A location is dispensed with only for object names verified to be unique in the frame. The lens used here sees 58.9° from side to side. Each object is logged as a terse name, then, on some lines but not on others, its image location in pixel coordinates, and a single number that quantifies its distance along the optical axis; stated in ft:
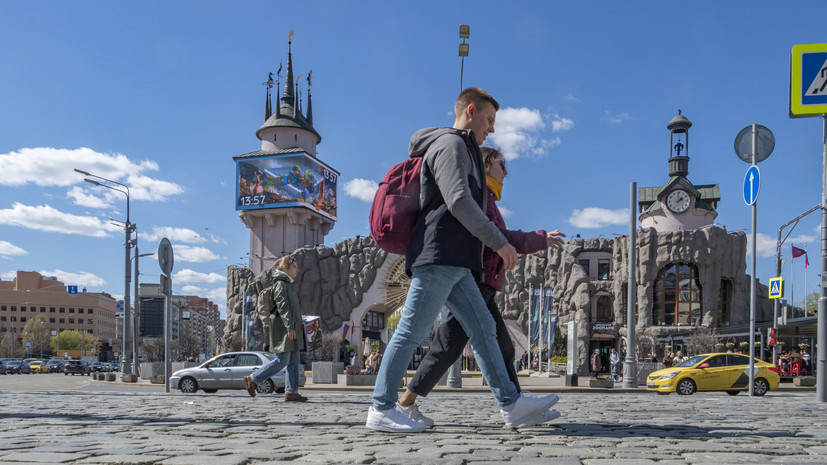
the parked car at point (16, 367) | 171.84
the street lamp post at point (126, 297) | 104.83
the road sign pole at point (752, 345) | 46.86
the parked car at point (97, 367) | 173.58
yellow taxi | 59.62
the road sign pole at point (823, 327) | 29.40
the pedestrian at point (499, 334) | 14.71
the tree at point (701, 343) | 143.23
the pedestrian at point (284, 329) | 26.61
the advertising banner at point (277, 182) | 221.87
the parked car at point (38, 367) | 185.57
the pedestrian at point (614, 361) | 111.04
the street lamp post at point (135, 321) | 109.60
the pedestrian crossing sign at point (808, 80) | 28.63
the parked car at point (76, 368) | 166.20
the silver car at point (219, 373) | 58.44
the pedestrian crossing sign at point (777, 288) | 67.03
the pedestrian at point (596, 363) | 111.48
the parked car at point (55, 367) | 193.67
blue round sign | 39.78
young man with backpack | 13.07
